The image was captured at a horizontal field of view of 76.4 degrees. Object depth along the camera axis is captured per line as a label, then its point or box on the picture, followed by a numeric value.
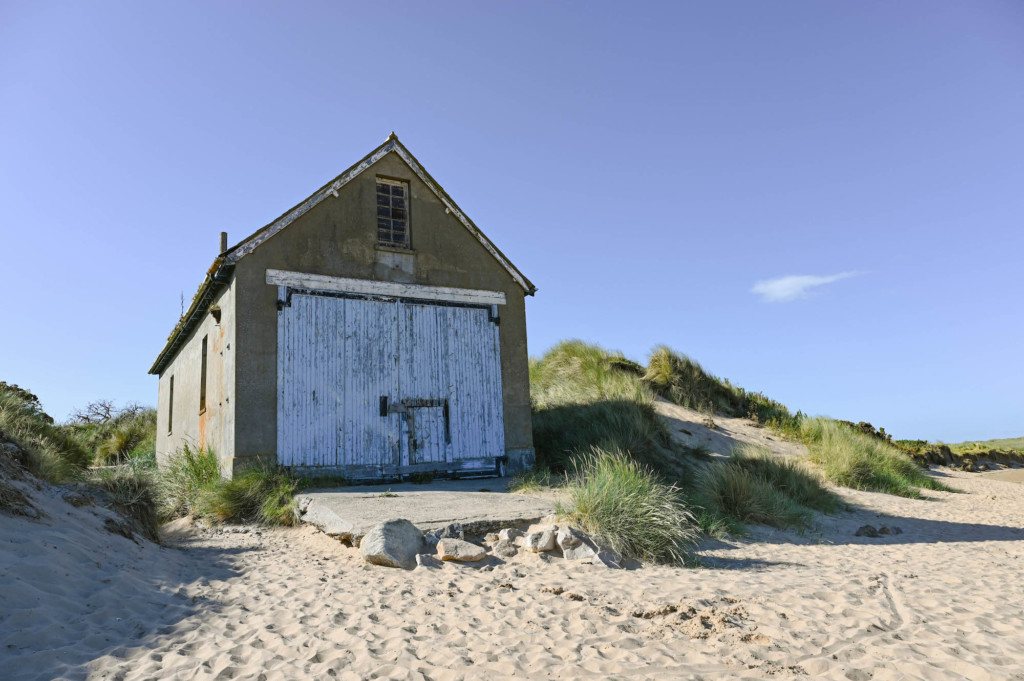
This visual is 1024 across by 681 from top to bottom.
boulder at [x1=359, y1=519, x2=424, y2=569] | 6.23
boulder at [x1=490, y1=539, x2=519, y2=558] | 6.76
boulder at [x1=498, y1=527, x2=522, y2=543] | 7.03
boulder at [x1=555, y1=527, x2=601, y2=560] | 6.71
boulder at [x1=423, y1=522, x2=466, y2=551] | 6.81
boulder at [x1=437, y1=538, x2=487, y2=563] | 6.43
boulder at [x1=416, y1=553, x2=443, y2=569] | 6.27
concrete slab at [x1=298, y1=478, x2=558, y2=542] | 7.23
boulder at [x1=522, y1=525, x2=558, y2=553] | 6.77
